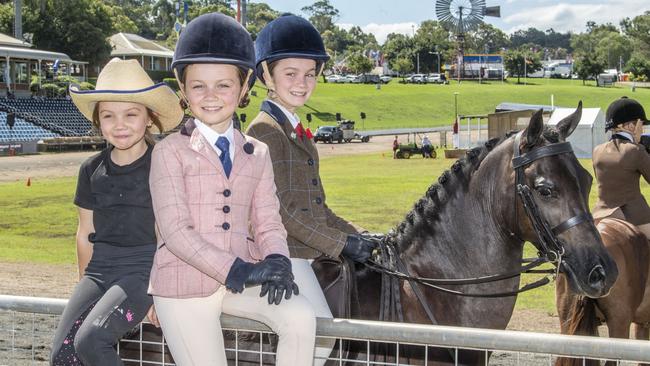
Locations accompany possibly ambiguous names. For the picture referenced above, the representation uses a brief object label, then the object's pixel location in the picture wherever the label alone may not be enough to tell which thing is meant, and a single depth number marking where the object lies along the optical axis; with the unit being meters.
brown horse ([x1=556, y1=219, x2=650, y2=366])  6.89
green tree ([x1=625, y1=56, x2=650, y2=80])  141.00
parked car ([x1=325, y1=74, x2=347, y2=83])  130.02
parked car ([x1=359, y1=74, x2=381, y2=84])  129.00
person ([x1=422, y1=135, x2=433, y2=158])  48.38
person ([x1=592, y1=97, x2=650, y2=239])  7.70
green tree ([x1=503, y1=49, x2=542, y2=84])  154.12
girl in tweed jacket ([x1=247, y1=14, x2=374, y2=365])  4.26
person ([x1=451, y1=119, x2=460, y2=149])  54.38
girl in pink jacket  3.12
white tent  43.59
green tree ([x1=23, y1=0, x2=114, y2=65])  88.19
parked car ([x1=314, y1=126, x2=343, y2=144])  63.84
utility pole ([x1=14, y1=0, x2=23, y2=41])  79.25
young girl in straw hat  3.47
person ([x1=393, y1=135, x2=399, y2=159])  48.79
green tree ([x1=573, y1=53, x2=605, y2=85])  141.00
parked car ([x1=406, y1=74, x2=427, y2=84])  135.12
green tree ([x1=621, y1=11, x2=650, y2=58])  172.88
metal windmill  124.56
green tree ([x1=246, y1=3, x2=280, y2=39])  175.84
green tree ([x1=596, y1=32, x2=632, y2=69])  191.62
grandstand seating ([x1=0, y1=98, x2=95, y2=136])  59.16
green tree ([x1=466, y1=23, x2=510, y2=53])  192.19
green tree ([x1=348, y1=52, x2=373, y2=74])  131.75
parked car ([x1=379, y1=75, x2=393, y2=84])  132.73
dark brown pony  4.18
